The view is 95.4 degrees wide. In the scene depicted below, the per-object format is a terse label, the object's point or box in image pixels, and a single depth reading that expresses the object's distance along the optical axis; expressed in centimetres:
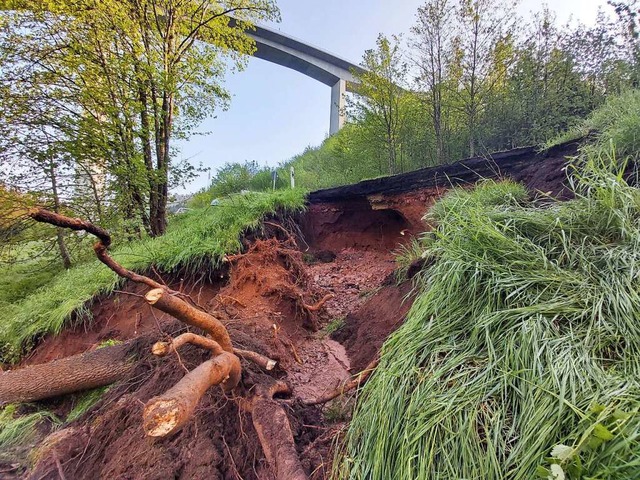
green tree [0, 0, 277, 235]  536
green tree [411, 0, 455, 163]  699
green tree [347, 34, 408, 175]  767
